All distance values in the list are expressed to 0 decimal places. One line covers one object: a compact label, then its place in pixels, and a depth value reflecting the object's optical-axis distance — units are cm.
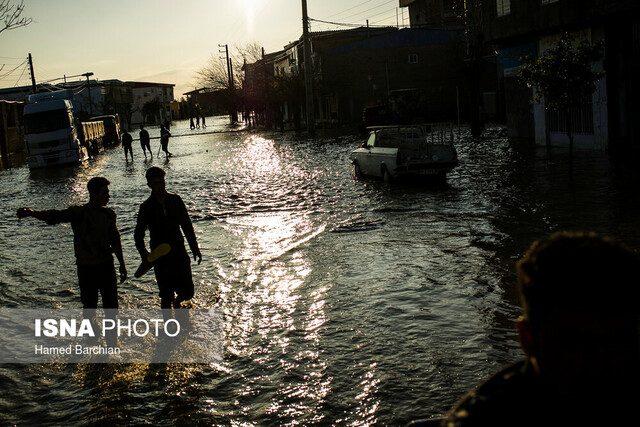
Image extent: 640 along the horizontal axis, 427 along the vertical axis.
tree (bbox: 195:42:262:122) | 8808
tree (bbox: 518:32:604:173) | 1556
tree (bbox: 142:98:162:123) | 13612
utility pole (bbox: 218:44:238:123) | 8688
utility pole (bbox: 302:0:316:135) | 4570
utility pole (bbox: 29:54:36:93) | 6082
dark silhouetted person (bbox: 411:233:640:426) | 138
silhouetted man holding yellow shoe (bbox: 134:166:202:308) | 678
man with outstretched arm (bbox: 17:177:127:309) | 636
